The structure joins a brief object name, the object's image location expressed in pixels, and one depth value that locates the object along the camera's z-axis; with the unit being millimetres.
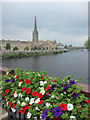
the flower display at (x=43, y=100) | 1752
